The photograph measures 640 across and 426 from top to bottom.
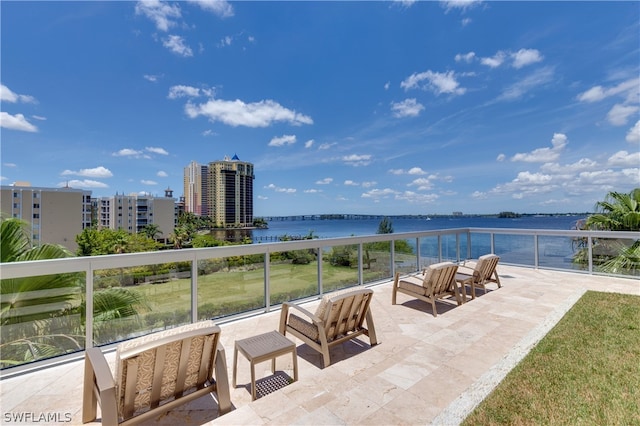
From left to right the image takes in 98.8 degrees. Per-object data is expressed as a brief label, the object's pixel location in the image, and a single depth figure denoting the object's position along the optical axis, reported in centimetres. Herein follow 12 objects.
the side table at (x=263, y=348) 248
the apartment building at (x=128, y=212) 8325
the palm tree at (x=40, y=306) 308
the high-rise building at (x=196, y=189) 8069
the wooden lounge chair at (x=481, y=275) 557
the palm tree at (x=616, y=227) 721
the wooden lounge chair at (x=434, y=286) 484
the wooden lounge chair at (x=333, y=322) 313
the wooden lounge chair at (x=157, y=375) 182
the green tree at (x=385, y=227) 2127
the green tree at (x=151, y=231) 7188
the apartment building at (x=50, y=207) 5445
